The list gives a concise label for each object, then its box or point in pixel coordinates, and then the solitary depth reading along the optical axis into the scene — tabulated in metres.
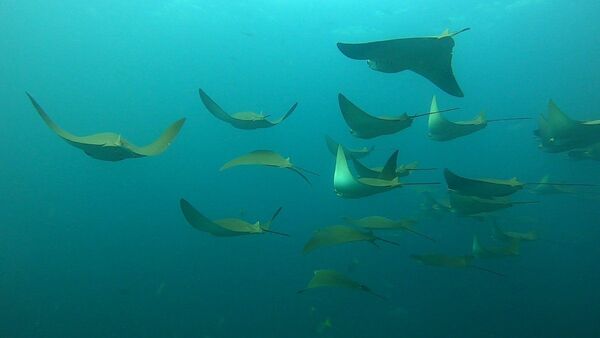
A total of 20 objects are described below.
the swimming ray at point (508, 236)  6.02
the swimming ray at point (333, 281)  4.14
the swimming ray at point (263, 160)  4.17
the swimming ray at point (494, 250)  5.63
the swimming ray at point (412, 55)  3.83
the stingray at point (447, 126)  5.05
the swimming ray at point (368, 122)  3.81
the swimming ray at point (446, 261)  4.58
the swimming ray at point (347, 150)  5.31
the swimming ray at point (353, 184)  3.49
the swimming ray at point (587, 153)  7.02
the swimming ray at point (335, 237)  3.72
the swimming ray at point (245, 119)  4.72
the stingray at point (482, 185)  3.50
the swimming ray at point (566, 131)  4.82
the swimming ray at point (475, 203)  4.41
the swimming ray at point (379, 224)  4.87
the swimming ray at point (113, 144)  3.53
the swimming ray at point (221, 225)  3.43
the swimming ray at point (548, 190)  8.66
